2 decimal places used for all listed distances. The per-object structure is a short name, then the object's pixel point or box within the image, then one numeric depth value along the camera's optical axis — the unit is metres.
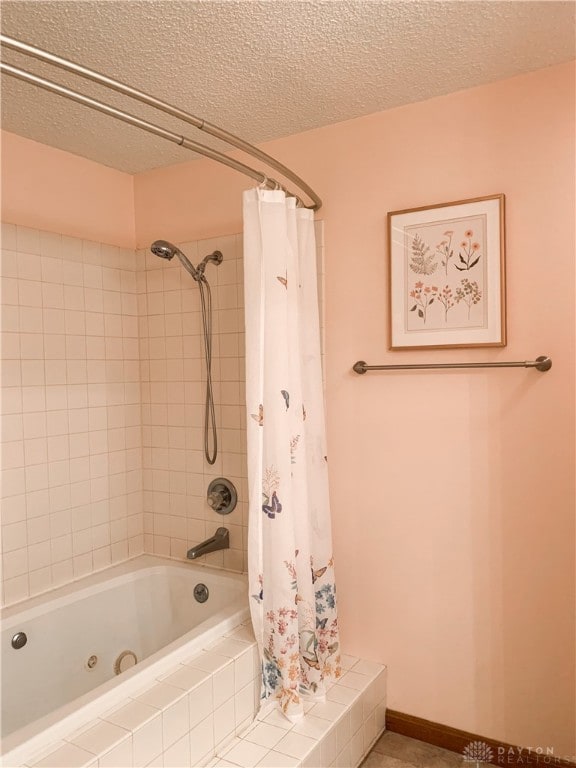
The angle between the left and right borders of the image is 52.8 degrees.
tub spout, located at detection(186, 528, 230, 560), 2.57
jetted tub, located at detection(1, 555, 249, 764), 1.94
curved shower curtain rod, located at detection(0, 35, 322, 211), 1.18
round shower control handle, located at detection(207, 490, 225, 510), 2.69
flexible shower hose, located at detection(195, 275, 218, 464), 2.68
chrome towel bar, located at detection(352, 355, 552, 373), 1.95
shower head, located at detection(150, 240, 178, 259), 2.43
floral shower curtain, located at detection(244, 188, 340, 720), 1.99
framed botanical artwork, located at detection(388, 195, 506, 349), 2.05
